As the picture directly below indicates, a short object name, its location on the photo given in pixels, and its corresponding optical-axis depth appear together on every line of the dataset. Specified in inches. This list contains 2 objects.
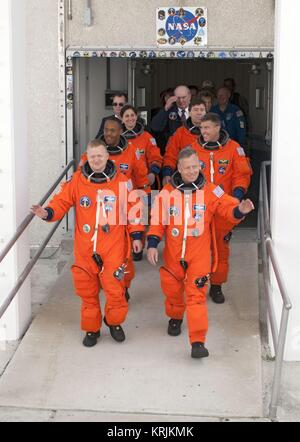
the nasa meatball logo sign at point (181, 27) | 324.8
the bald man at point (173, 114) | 316.0
